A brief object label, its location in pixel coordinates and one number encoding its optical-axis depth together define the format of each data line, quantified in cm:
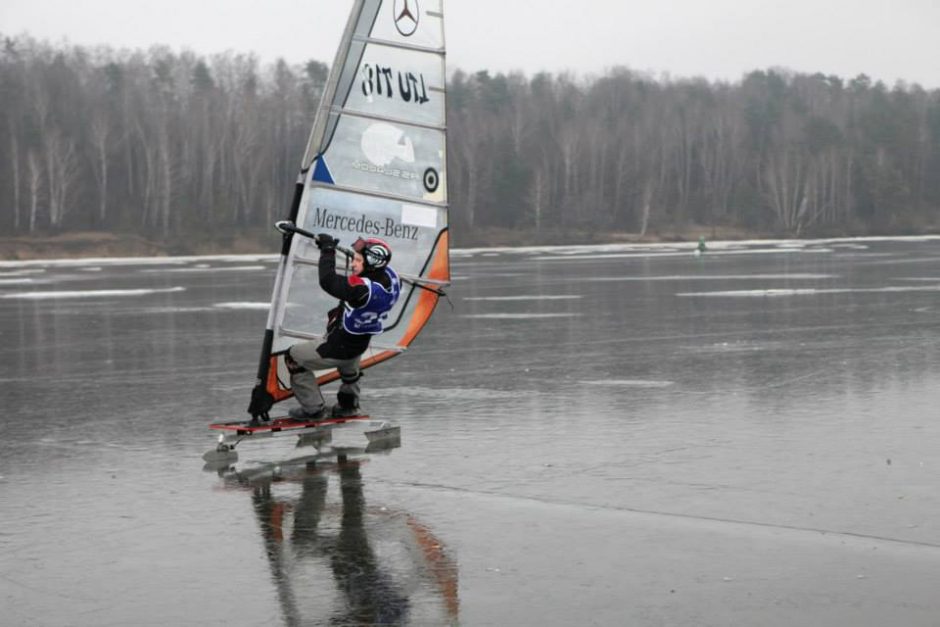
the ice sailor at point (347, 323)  1792
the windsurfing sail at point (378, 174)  2009
